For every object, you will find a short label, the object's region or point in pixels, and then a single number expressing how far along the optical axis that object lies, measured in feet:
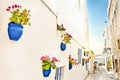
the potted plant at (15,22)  3.96
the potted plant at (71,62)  11.68
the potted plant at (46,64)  6.19
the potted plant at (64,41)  9.50
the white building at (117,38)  20.80
